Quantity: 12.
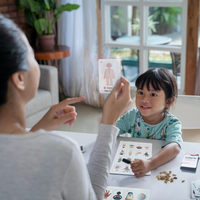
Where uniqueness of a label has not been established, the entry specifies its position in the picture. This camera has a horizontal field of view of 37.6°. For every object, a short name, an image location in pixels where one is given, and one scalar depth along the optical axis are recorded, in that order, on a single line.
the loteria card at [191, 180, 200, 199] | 1.05
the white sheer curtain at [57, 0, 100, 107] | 3.68
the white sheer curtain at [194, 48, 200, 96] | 3.29
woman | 0.64
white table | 1.07
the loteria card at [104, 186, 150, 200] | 1.06
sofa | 3.03
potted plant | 3.38
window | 3.36
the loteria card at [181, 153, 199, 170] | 1.24
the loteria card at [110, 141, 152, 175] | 1.24
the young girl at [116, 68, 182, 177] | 1.55
